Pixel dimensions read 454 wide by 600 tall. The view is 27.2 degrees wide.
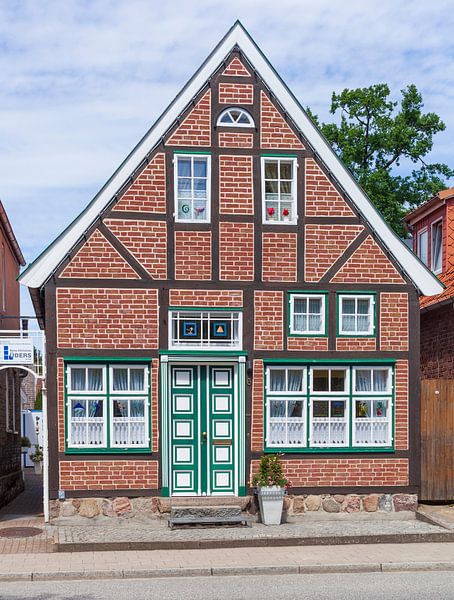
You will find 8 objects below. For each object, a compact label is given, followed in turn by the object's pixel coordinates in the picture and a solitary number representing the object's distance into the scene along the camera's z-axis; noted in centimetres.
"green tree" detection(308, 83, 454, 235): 3216
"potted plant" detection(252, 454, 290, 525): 1552
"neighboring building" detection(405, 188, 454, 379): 1894
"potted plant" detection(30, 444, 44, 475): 2579
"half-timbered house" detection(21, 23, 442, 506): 1595
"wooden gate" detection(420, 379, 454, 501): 1698
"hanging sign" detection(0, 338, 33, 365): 1638
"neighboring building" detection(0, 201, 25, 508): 1972
